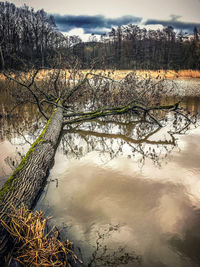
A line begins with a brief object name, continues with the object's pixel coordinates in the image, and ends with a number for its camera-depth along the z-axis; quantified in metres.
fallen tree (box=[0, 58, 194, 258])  2.59
